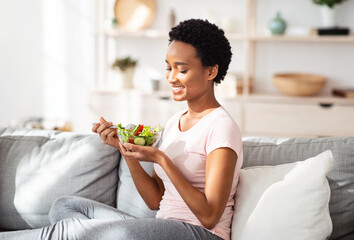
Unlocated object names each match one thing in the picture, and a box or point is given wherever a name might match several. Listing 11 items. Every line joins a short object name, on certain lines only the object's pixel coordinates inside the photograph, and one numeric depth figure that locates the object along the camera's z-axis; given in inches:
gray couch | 81.3
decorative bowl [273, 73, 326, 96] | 166.1
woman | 65.7
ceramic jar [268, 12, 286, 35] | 171.3
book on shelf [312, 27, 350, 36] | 167.6
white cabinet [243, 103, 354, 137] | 163.6
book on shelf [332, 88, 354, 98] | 164.9
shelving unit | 163.9
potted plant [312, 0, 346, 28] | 168.4
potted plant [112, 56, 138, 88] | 180.2
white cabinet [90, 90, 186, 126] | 174.4
